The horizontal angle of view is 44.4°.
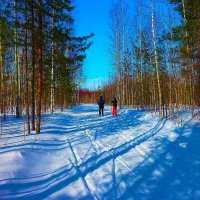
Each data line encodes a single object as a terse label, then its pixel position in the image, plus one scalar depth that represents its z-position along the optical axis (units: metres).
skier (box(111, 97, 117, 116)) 23.31
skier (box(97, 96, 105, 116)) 24.08
